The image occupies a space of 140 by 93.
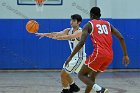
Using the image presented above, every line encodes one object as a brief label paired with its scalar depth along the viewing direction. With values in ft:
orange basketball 50.55
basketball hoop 74.35
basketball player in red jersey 37.79
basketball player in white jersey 44.38
